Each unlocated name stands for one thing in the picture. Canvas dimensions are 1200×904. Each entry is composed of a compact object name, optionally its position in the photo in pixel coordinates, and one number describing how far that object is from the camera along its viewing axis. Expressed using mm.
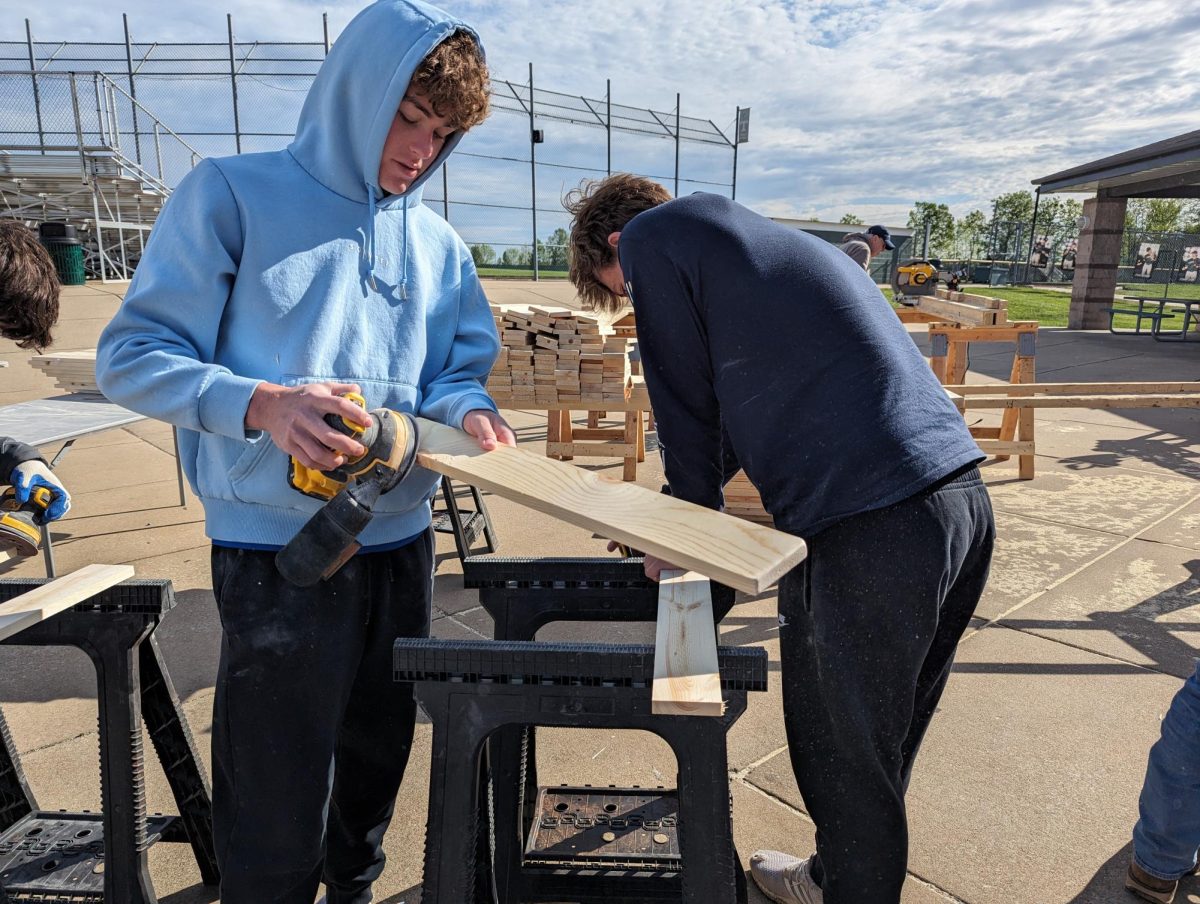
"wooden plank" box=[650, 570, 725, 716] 1209
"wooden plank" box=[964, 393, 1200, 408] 3772
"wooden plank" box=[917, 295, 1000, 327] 6902
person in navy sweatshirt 1595
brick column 16938
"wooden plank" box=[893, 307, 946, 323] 8656
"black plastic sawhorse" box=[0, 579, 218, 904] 1824
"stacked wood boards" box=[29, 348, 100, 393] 5168
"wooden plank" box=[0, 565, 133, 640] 1627
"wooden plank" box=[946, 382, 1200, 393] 4203
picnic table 15180
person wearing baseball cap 7633
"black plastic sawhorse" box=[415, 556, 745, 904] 1938
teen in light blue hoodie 1460
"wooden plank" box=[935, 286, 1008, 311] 7262
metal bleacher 15516
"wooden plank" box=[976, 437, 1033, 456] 6062
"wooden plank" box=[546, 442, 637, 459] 6371
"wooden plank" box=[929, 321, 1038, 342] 6098
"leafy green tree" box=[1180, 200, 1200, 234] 46822
